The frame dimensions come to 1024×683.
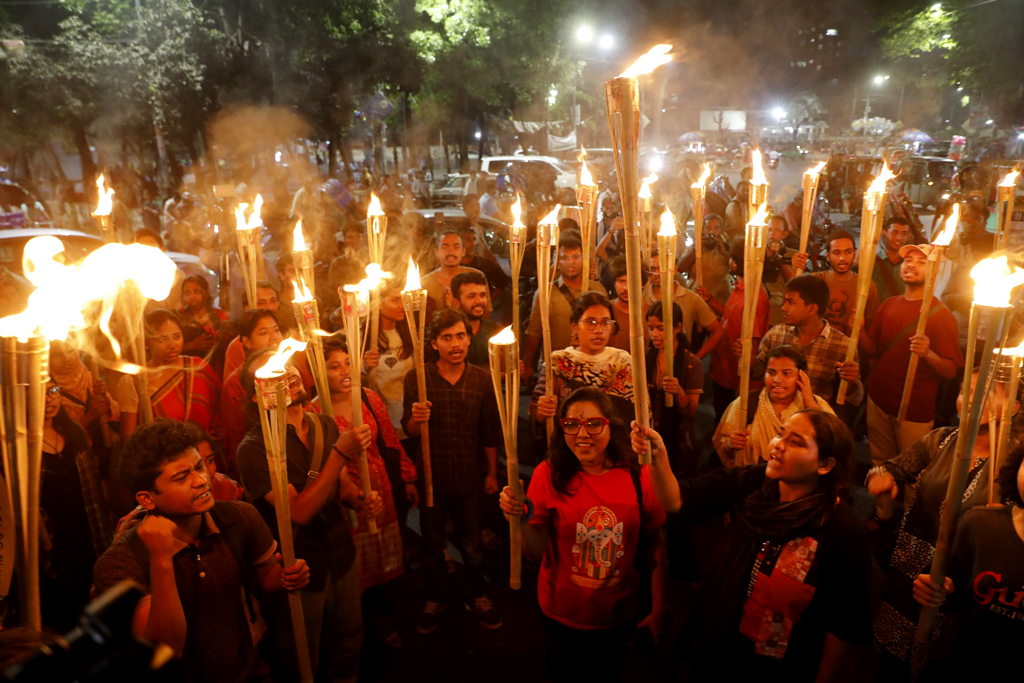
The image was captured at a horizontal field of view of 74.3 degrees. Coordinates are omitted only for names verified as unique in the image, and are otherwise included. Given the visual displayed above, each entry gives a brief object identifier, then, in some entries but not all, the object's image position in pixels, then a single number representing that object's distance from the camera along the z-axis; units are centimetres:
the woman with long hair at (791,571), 250
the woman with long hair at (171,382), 398
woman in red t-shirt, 288
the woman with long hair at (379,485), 358
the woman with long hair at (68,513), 328
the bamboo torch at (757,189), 360
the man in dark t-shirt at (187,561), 236
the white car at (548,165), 1774
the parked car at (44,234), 880
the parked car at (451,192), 2181
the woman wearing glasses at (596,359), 419
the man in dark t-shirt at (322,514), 309
